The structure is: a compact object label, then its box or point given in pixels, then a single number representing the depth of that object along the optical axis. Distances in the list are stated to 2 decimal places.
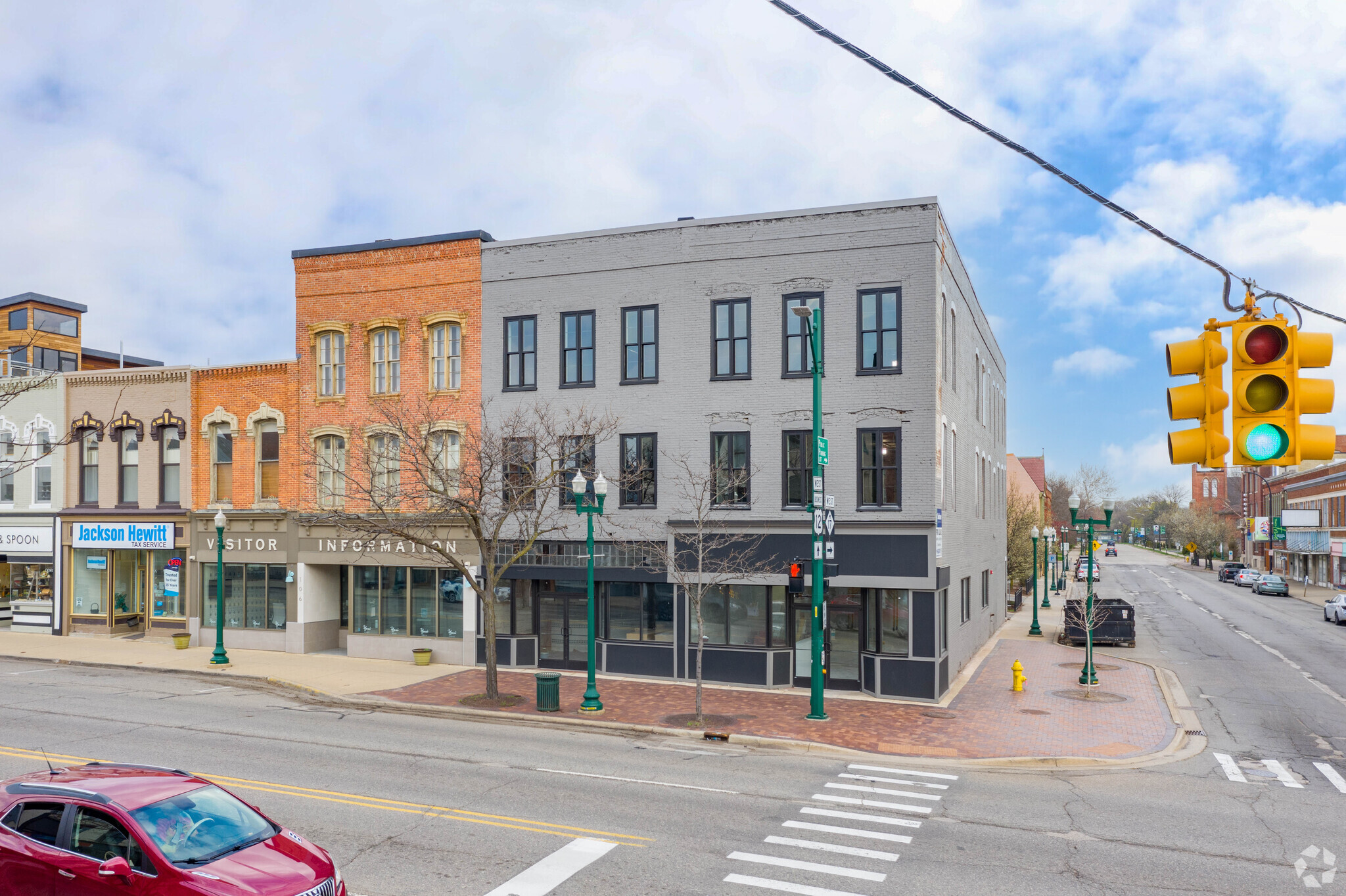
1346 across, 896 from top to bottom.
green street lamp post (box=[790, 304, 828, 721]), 18.19
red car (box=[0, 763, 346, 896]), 7.39
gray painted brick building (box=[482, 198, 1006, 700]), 21.34
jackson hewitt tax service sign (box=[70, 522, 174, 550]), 30.14
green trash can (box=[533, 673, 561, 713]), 19.17
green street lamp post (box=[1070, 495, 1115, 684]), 22.41
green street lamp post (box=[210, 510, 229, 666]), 25.22
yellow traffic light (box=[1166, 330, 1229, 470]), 5.80
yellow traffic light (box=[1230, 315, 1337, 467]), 5.58
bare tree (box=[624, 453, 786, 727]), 22.08
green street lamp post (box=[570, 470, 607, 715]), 19.11
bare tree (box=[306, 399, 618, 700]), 20.62
